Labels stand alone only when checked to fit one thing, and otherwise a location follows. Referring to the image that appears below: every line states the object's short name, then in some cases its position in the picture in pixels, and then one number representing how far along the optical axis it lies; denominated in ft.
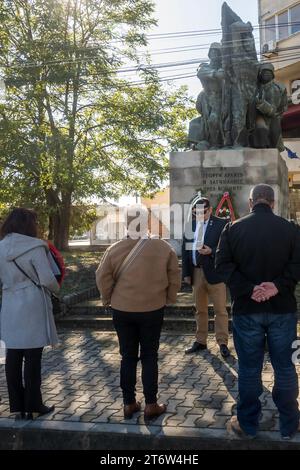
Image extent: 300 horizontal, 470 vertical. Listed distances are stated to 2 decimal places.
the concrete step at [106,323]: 26.13
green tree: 61.57
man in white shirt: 20.92
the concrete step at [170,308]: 27.50
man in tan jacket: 14.82
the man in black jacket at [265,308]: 13.08
